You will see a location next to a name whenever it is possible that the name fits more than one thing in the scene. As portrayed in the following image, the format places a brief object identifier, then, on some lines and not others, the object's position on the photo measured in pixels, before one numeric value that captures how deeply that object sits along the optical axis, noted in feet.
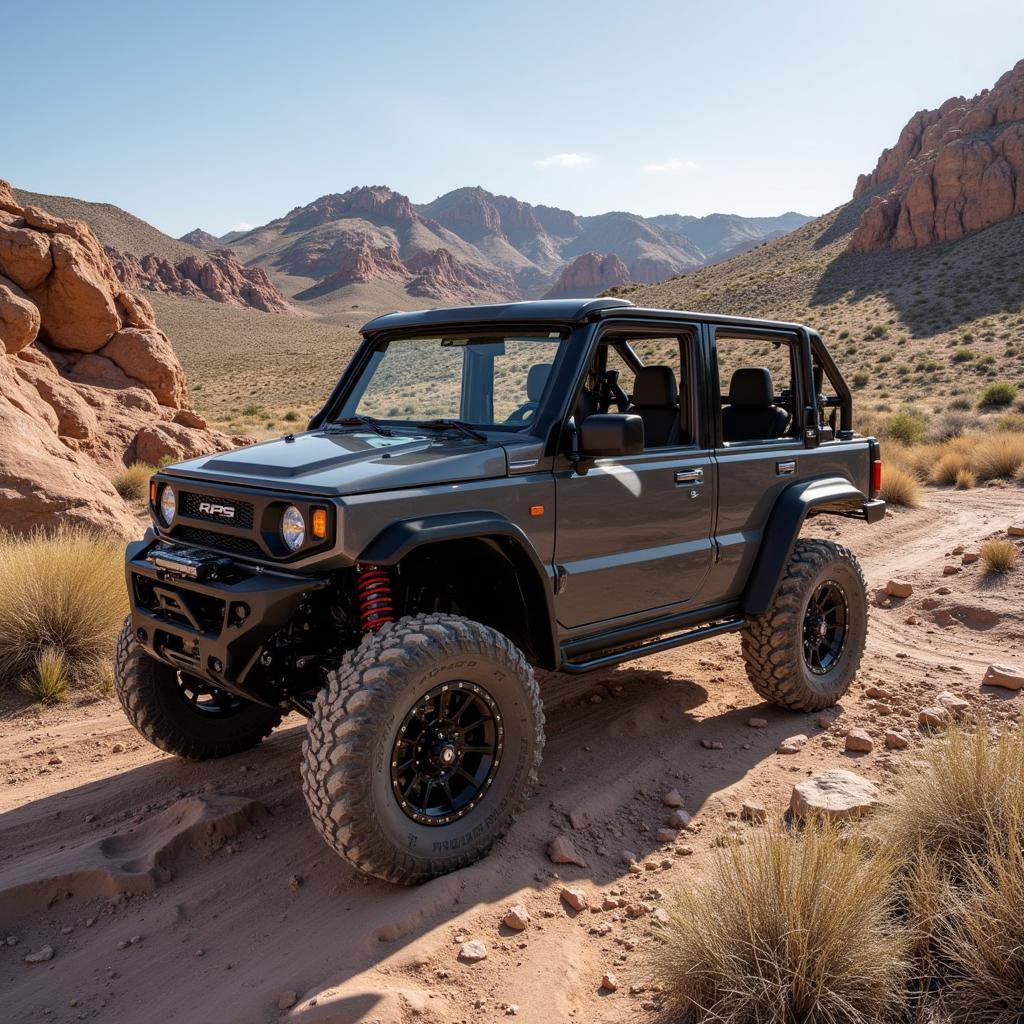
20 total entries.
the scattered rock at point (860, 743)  15.31
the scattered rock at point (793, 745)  15.48
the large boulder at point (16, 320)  42.42
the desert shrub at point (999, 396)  75.46
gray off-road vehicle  10.85
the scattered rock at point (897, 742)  15.35
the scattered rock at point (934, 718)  15.92
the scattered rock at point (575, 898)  10.95
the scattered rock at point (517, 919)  10.44
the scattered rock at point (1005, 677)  17.83
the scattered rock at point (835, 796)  12.16
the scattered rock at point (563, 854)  11.91
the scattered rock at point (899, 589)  24.80
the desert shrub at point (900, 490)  38.55
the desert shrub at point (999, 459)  44.24
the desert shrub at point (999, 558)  25.30
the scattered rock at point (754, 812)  12.93
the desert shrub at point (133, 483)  41.81
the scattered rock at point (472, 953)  9.87
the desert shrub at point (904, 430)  58.23
